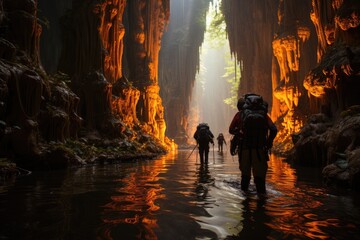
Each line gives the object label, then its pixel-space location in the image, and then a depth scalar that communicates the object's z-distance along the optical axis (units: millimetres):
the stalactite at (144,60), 35156
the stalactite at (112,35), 22348
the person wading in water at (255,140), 5363
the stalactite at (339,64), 12281
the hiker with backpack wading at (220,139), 26094
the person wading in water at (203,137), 12398
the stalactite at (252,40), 36062
